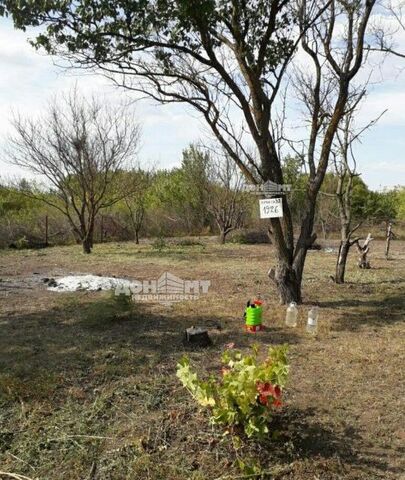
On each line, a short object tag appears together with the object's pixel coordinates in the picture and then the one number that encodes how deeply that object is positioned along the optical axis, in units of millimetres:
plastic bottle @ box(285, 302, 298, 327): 4729
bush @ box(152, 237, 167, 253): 12703
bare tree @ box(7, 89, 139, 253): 12430
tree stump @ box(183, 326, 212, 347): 4117
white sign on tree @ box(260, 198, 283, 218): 5285
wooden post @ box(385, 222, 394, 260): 10856
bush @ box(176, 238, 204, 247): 14578
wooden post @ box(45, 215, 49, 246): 14406
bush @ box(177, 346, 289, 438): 2307
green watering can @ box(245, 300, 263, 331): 4480
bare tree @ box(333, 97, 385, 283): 7215
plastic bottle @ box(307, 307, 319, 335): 4430
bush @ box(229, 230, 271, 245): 16188
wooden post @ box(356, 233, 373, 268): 8945
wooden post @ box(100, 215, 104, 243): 17125
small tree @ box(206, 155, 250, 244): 16922
